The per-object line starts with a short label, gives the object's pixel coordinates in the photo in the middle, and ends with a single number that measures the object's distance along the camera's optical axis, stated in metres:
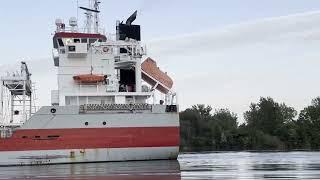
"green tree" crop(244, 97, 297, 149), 100.00
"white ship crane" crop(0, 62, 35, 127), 39.41
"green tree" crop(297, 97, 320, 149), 97.14
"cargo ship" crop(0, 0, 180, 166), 37.16
